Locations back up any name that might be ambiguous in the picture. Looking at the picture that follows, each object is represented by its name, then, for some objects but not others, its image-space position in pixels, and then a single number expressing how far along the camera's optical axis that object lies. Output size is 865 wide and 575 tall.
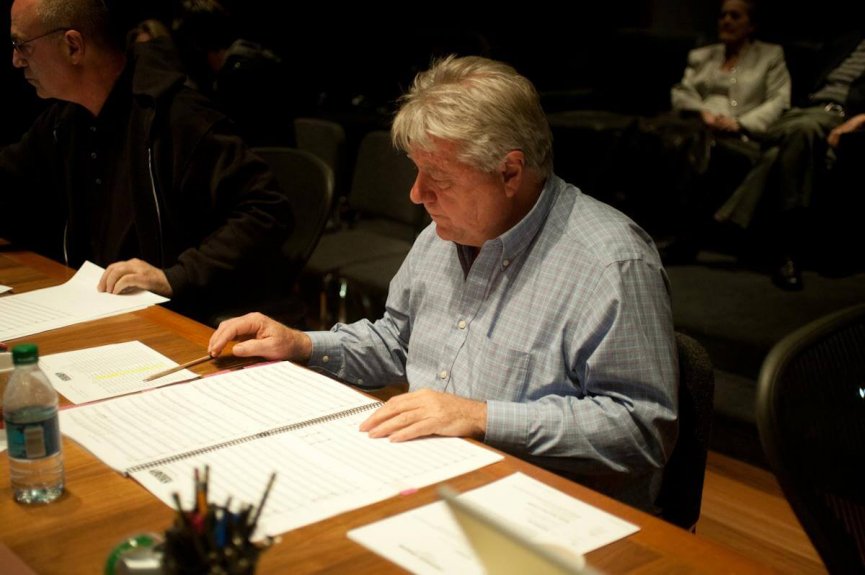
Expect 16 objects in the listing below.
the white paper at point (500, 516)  1.06
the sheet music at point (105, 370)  1.58
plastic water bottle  1.15
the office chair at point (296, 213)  2.49
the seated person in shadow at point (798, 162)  3.91
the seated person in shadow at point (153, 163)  2.38
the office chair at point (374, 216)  3.41
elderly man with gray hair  1.45
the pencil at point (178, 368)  1.65
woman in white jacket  4.24
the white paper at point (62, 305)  1.95
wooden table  1.05
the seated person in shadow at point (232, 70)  4.18
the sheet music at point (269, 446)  1.21
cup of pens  0.81
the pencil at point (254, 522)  0.83
